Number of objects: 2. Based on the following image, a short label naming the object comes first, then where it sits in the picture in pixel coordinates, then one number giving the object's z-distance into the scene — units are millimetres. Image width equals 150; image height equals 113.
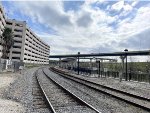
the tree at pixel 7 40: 45098
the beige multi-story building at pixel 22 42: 52877
